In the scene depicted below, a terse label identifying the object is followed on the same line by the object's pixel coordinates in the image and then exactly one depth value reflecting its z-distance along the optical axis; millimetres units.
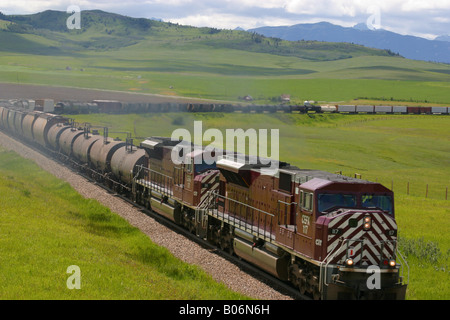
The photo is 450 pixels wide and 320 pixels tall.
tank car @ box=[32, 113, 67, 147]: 54844
